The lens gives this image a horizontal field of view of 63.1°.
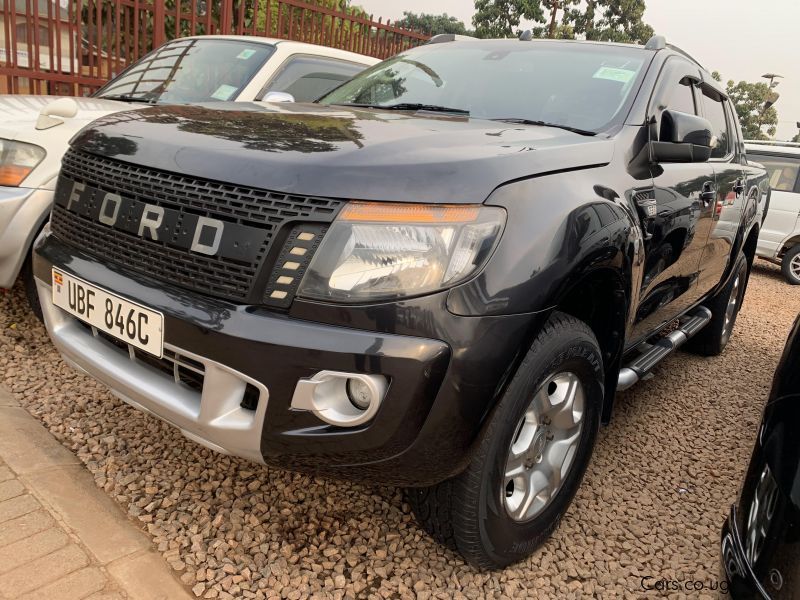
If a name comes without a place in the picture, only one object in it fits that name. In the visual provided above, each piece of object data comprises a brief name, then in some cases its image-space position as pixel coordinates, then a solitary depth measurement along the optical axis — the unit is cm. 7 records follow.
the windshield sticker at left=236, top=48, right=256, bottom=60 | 423
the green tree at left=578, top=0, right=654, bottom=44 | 3066
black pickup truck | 154
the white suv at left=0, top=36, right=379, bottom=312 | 298
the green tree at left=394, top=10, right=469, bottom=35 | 7138
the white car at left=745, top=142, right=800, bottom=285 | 877
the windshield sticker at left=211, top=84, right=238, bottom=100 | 397
